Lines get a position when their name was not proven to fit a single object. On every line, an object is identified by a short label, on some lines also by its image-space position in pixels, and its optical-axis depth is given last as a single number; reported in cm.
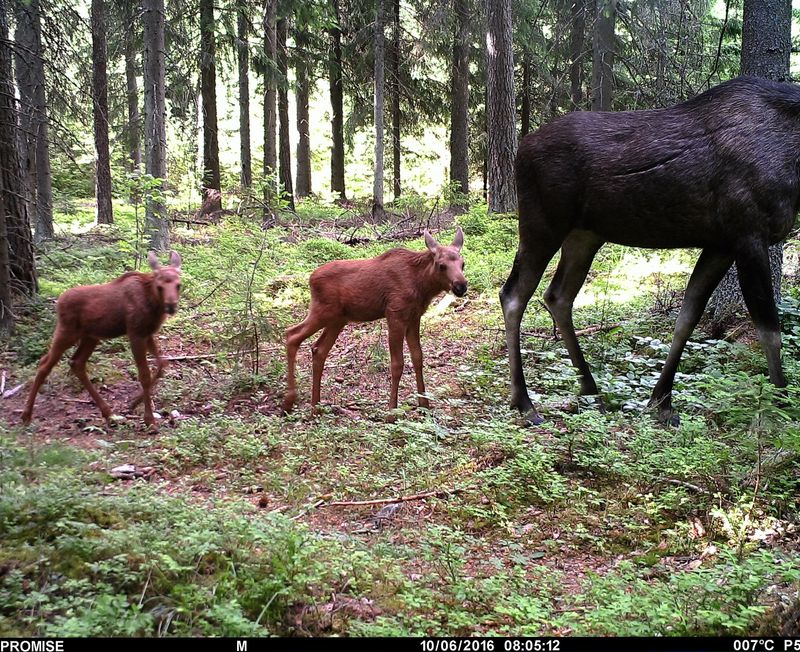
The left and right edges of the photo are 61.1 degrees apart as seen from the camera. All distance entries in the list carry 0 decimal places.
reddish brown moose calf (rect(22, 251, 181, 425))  617
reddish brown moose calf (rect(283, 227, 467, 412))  665
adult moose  571
